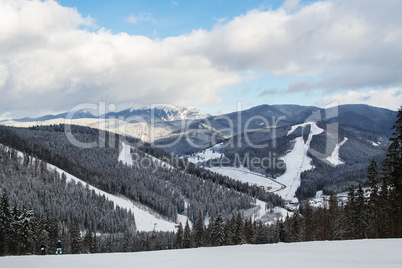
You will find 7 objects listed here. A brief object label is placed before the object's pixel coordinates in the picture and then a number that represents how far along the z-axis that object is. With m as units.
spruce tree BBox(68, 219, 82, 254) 67.00
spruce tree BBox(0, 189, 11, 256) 51.16
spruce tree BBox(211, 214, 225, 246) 67.75
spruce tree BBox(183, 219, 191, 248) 73.19
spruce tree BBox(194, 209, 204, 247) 71.05
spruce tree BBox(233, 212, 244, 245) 71.99
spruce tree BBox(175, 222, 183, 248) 77.19
